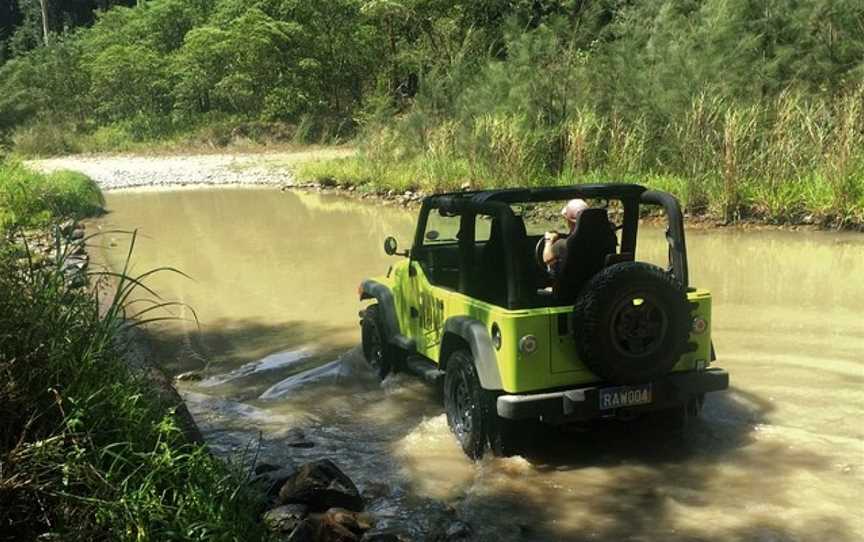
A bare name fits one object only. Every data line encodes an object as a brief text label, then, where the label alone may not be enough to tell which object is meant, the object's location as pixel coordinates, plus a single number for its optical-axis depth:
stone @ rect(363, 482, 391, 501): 5.07
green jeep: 5.07
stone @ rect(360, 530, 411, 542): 4.10
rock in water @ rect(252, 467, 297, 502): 4.57
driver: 5.91
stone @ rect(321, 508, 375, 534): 4.23
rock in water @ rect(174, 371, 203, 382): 7.92
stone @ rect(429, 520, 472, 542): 4.39
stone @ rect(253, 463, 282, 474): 4.99
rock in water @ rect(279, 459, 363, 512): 4.46
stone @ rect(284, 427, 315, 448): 5.95
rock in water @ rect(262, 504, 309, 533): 3.98
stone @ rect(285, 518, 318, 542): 3.91
